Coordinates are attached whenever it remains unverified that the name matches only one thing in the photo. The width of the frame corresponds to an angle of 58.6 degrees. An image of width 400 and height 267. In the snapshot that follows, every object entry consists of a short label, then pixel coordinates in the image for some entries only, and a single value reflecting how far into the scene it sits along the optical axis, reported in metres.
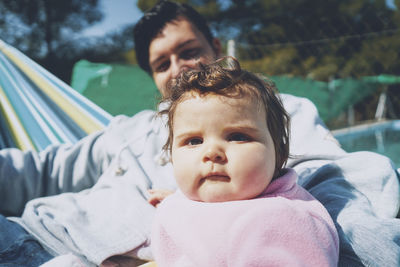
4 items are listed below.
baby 0.49
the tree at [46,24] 9.03
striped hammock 1.55
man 0.65
